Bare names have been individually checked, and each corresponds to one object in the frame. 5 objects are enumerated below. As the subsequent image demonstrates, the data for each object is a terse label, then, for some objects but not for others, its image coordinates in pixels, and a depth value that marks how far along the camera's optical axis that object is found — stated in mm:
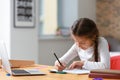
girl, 2473
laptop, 2146
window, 5562
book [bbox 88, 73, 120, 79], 1962
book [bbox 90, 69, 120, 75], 1997
